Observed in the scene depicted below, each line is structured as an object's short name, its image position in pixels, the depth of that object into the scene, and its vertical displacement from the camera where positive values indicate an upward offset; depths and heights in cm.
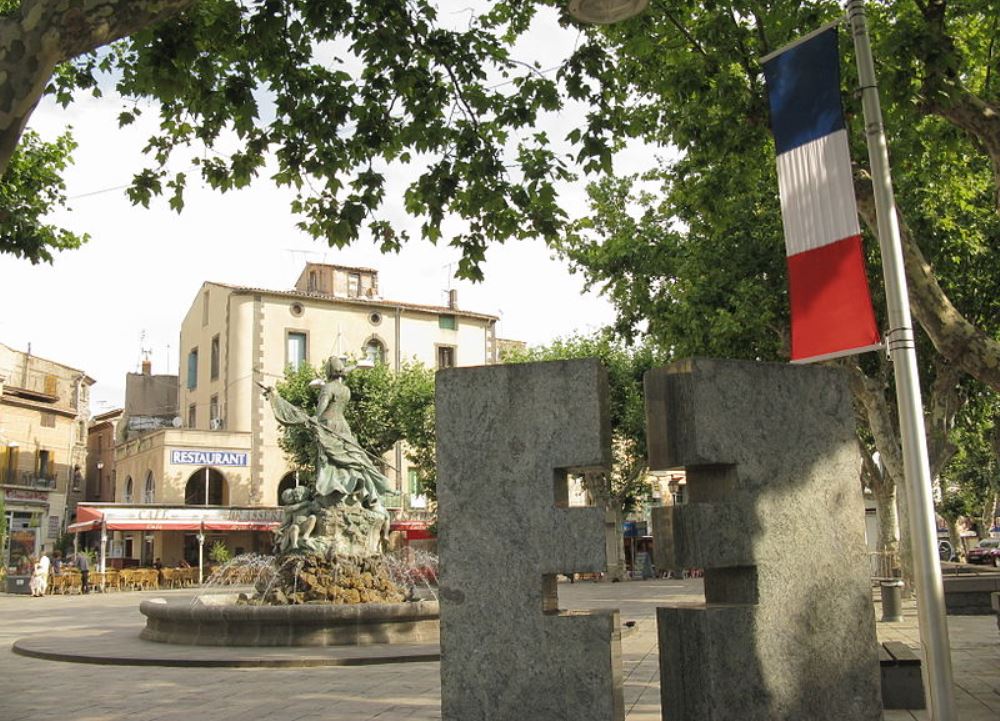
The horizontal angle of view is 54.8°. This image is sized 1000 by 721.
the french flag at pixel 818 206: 637 +207
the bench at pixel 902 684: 729 -132
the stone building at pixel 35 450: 4384 +410
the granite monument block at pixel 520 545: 446 -11
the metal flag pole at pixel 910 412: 572 +60
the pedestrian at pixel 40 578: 2975 -127
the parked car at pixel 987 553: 4033 -205
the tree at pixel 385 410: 3797 +449
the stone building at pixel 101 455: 5688 +476
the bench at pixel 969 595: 1584 -147
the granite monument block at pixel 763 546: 456 -17
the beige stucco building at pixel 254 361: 4200 +786
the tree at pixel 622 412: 3453 +372
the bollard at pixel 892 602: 1491 -146
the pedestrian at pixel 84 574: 3123 -124
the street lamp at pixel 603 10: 739 +389
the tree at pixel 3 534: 3625 +14
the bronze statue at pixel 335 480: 1588 +78
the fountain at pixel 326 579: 1268 -81
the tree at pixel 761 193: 866 +441
